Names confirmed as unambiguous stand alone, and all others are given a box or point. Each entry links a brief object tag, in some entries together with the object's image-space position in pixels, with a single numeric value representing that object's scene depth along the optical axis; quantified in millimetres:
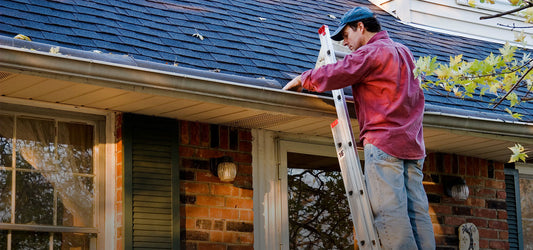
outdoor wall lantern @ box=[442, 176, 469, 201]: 7965
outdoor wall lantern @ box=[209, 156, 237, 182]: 6656
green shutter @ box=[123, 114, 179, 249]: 6242
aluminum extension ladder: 5321
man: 5230
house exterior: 5730
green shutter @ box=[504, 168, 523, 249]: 8570
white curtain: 6227
